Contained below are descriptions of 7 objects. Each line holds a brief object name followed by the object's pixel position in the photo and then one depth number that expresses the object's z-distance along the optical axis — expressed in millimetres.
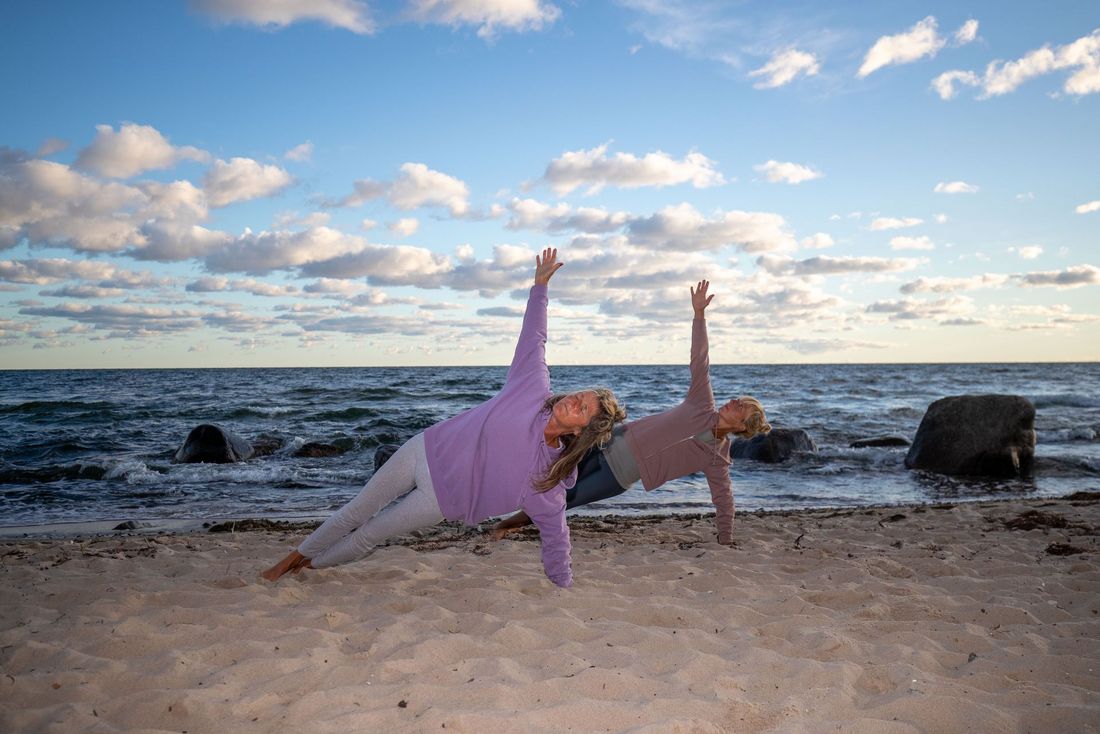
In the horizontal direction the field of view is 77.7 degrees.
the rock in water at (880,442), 16234
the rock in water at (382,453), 12695
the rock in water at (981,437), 12695
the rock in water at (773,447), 14516
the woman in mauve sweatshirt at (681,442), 5922
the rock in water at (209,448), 13991
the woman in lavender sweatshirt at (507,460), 4168
